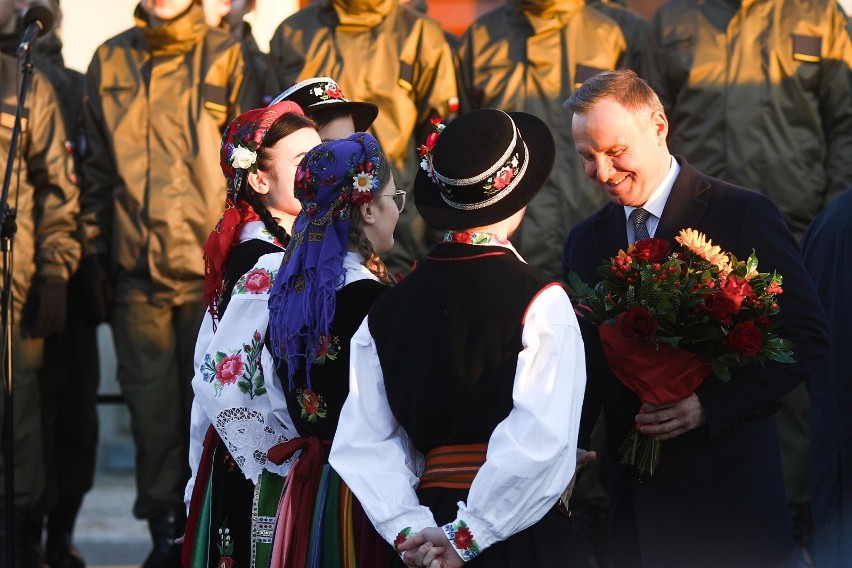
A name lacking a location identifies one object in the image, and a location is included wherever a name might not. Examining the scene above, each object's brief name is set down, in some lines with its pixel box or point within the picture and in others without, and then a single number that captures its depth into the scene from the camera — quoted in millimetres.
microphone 10320
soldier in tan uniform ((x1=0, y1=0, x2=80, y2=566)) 11922
